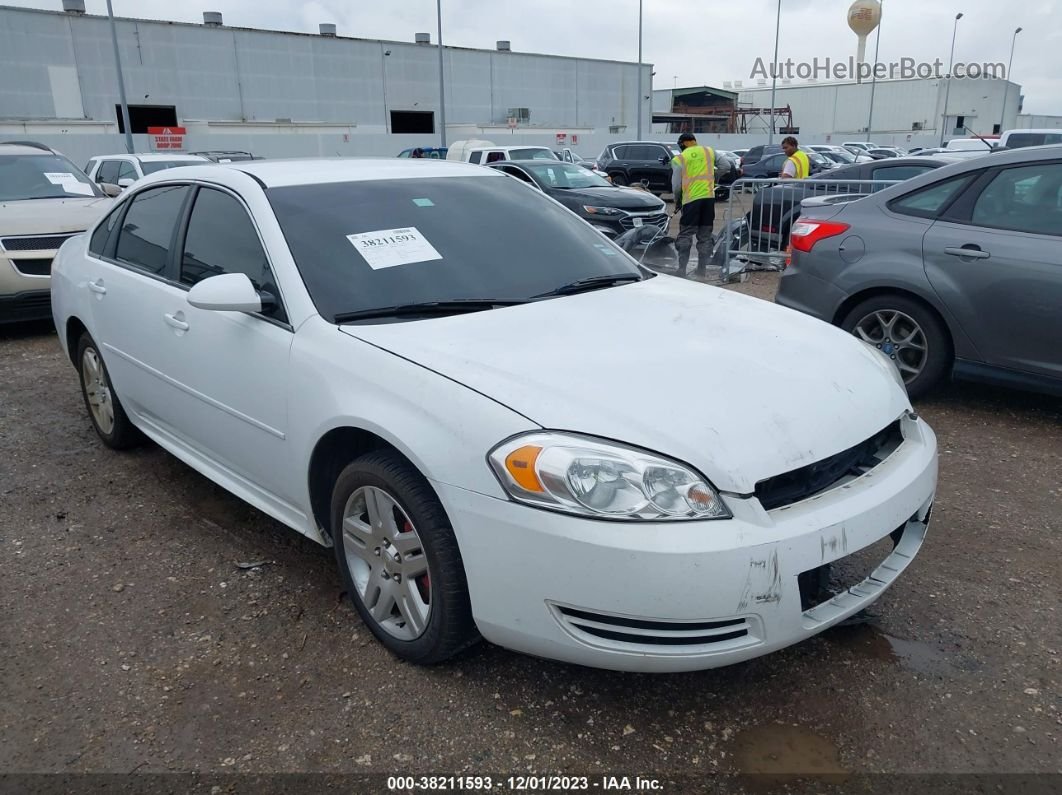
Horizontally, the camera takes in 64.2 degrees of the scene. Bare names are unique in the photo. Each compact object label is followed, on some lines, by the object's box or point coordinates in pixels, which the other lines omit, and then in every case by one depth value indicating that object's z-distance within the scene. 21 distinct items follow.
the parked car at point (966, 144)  18.92
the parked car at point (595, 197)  12.31
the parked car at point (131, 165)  13.36
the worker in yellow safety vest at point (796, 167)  11.38
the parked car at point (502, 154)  19.58
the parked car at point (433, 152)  26.80
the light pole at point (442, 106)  31.65
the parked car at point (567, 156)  23.99
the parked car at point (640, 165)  26.70
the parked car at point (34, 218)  7.41
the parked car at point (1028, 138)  15.55
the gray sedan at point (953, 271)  4.61
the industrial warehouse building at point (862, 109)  68.75
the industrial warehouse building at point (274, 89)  35.44
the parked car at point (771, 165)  25.64
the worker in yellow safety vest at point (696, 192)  10.73
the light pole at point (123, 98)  28.33
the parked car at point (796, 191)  9.55
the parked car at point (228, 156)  19.91
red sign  28.81
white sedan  2.22
